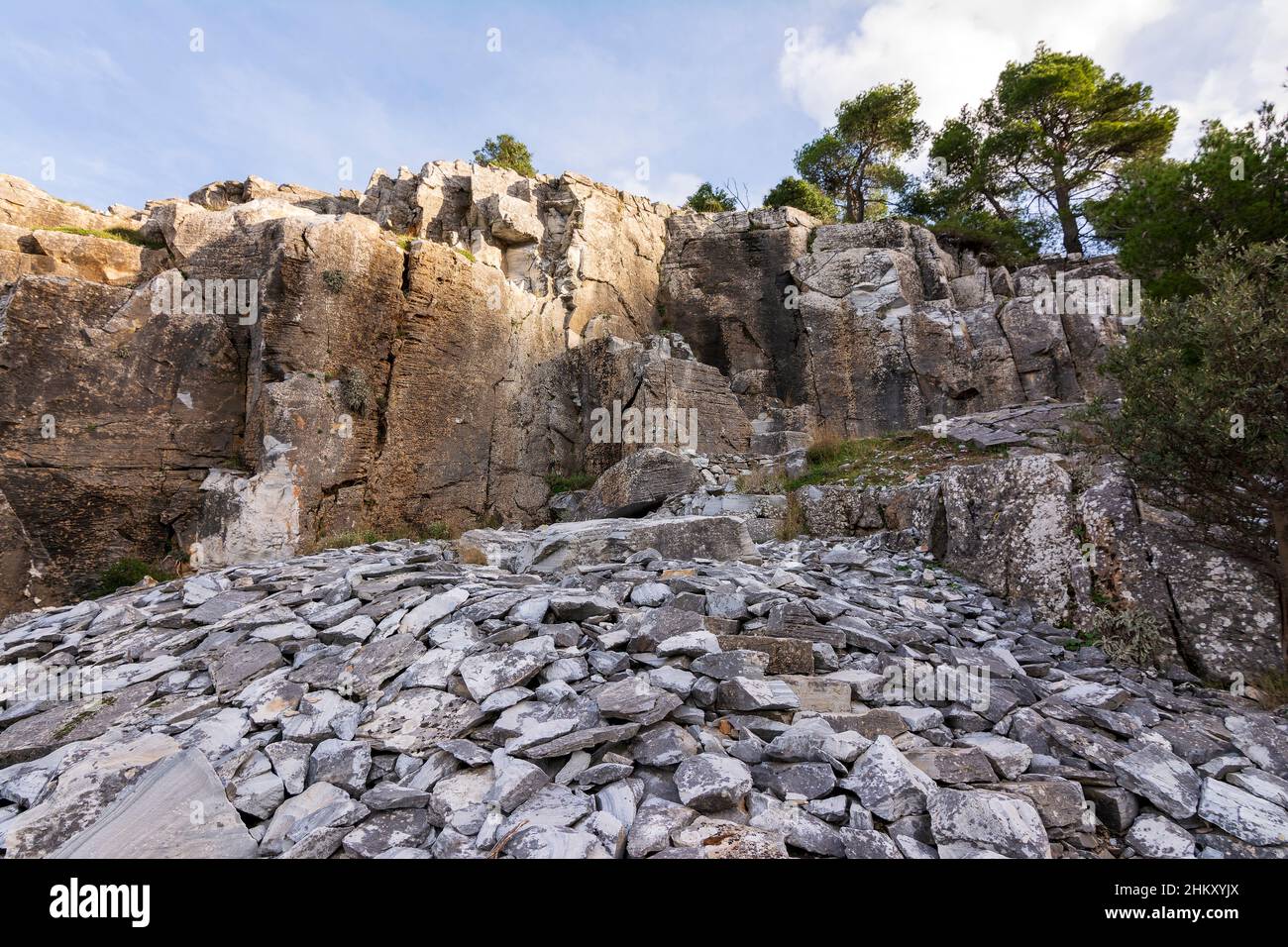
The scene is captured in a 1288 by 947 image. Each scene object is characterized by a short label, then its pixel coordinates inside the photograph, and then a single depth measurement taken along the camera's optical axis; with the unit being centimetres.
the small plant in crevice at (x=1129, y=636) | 458
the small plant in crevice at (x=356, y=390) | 1127
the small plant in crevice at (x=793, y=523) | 898
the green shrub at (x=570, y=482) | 1338
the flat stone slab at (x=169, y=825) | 235
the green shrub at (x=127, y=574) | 962
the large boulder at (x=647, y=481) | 1030
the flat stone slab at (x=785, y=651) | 381
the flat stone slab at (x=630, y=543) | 641
